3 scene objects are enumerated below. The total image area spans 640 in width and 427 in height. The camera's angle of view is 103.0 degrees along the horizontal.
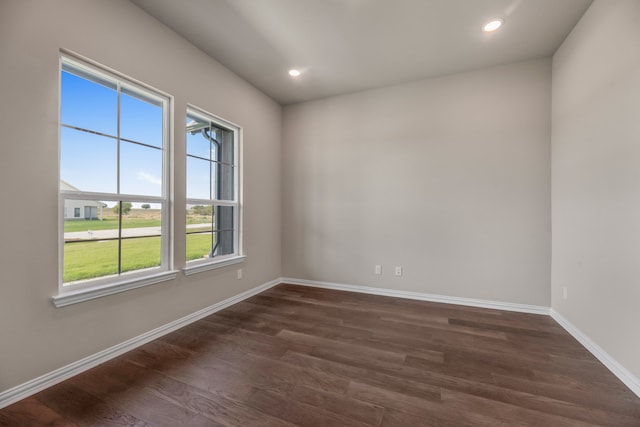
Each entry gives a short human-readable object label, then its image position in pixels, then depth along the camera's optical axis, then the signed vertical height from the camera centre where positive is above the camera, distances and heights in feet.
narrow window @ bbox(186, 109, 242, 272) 9.06 +0.82
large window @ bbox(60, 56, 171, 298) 6.06 +0.87
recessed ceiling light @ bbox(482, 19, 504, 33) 7.52 +5.71
